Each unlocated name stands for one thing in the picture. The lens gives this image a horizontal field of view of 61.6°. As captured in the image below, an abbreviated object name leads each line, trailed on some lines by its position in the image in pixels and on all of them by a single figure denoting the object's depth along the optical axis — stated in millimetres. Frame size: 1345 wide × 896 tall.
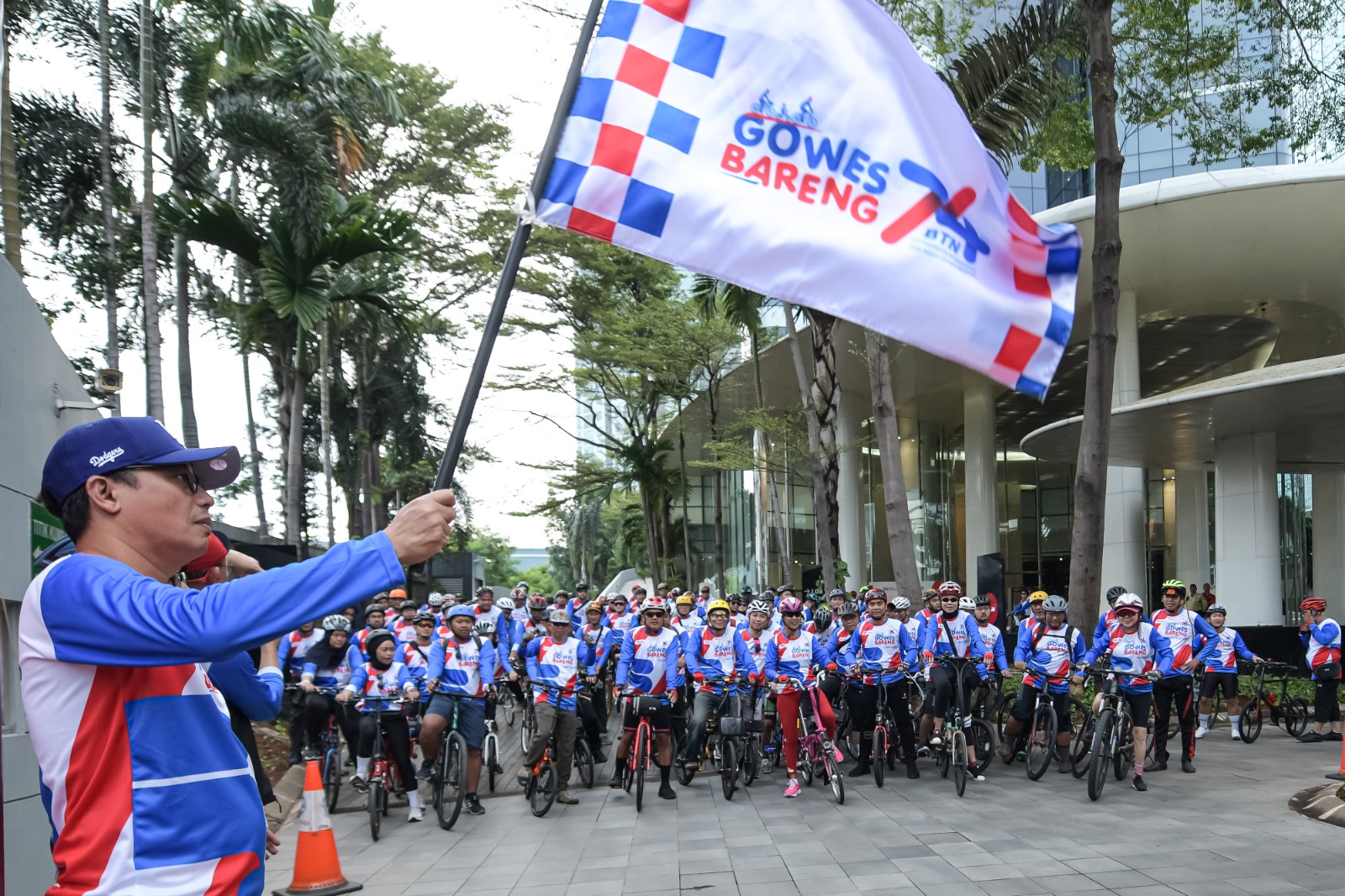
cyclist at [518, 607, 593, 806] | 11945
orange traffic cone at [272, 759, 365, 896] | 8352
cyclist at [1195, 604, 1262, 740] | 15070
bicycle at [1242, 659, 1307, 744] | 15383
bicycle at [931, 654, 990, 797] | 11766
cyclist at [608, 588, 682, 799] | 12633
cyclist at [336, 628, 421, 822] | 11414
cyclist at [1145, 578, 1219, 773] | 12352
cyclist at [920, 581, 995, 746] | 13211
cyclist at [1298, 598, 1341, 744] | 14836
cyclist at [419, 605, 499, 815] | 11688
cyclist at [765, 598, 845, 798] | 12461
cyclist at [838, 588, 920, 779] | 13133
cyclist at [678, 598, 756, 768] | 12805
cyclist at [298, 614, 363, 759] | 12508
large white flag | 3695
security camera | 7840
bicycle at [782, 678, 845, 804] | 12008
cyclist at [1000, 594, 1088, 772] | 12812
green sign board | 5328
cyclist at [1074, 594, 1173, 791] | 11609
